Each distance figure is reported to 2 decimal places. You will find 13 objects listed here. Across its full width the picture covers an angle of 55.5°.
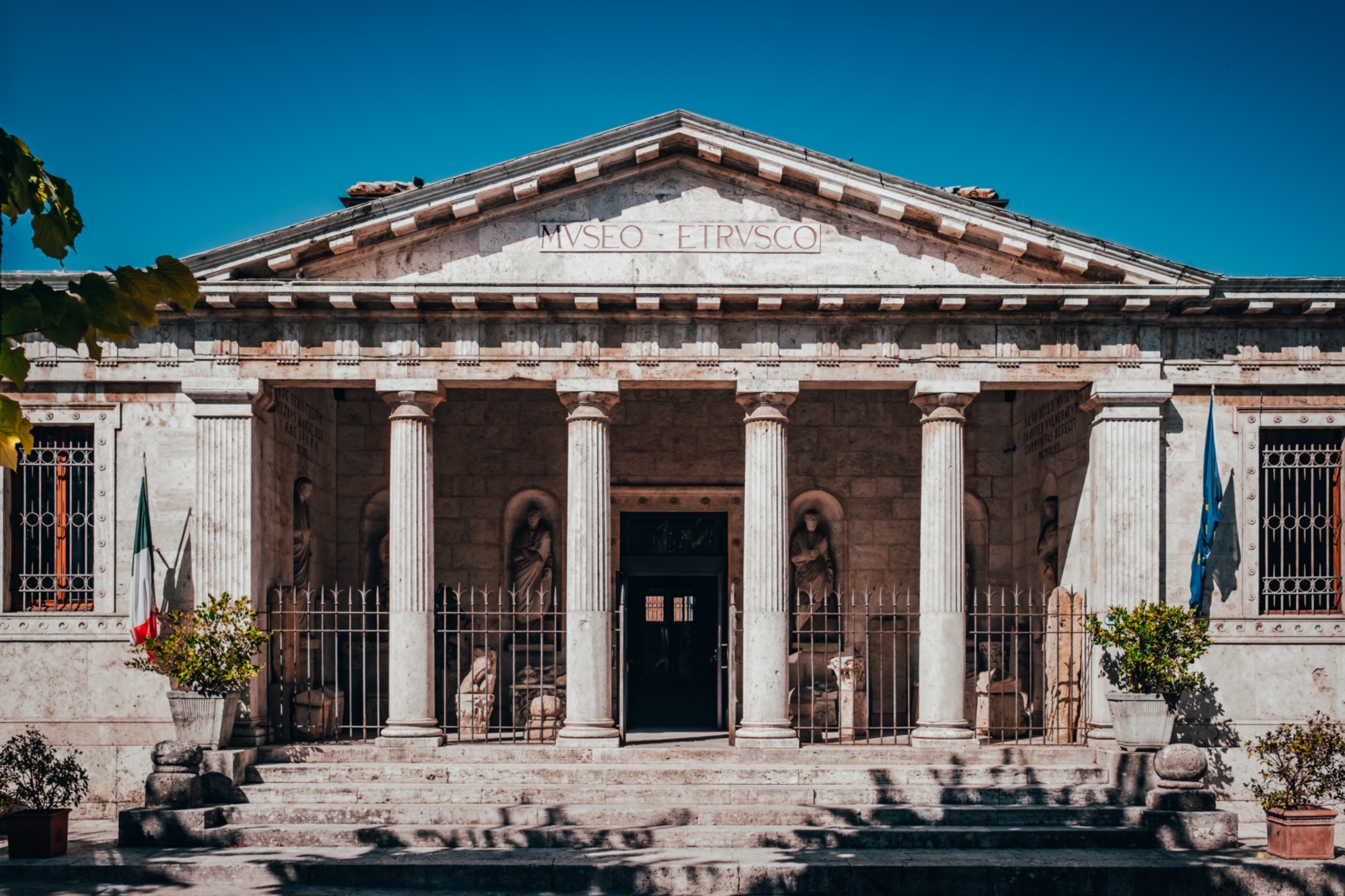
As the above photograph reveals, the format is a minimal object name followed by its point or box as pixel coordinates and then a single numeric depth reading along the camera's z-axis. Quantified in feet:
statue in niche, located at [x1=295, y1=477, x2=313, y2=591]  59.41
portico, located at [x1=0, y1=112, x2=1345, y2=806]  52.29
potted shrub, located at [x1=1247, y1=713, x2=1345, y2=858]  42.63
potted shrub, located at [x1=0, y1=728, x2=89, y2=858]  43.50
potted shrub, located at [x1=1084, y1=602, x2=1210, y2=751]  49.29
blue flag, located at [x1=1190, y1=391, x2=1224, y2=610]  52.54
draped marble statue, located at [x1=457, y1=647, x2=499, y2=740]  56.59
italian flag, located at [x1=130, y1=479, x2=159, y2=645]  50.90
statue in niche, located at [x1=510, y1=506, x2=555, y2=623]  64.49
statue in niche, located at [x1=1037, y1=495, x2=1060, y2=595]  59.93
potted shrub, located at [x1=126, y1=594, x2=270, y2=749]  49.21
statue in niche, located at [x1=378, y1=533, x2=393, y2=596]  63.87
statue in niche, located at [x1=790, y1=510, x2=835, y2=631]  65.05
